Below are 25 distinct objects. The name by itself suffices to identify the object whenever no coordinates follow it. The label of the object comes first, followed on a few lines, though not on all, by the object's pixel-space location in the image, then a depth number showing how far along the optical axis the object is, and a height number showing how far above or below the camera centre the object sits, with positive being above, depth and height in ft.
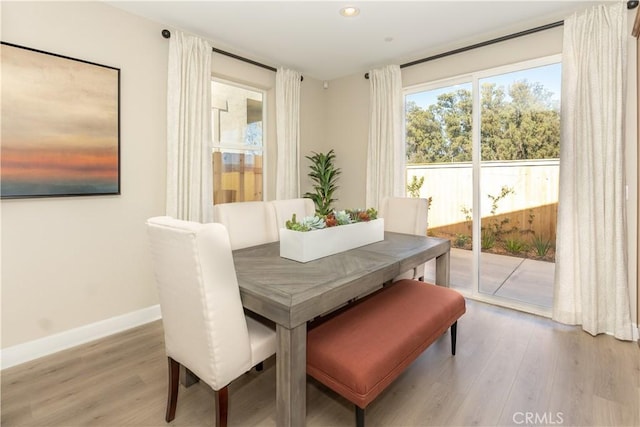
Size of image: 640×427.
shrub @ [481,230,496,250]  10.89 -0.96
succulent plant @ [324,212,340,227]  6.61 -0.23
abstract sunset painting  6.86 +1.90
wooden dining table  4.29 -1.16
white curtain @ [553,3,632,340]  7.97 +0.87
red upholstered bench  4.56 -2.09
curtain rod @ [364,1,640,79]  8.72 +5.23
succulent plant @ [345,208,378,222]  7.54 -0.12
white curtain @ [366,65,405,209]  12.10 +2.86
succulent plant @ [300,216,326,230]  6.31 -0.27
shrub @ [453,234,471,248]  11.26 -1.06
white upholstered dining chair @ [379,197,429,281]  9.22 -0.18
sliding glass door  9.71 +1.30
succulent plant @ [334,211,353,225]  6.97 -0.18
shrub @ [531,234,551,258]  10.03 -1.06
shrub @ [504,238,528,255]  10.64 -1.15
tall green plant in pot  13.71 +1.36
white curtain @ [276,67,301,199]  12.55 +3.16
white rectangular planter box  6.06 -0.63
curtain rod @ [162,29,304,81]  9.18 +5.24
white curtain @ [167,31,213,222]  9.43 +2.47
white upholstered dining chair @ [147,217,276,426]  4.20 -1.33
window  11.34 +2.50
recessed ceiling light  8.50 +5.37
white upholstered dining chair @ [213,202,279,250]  7.74 -0.32
